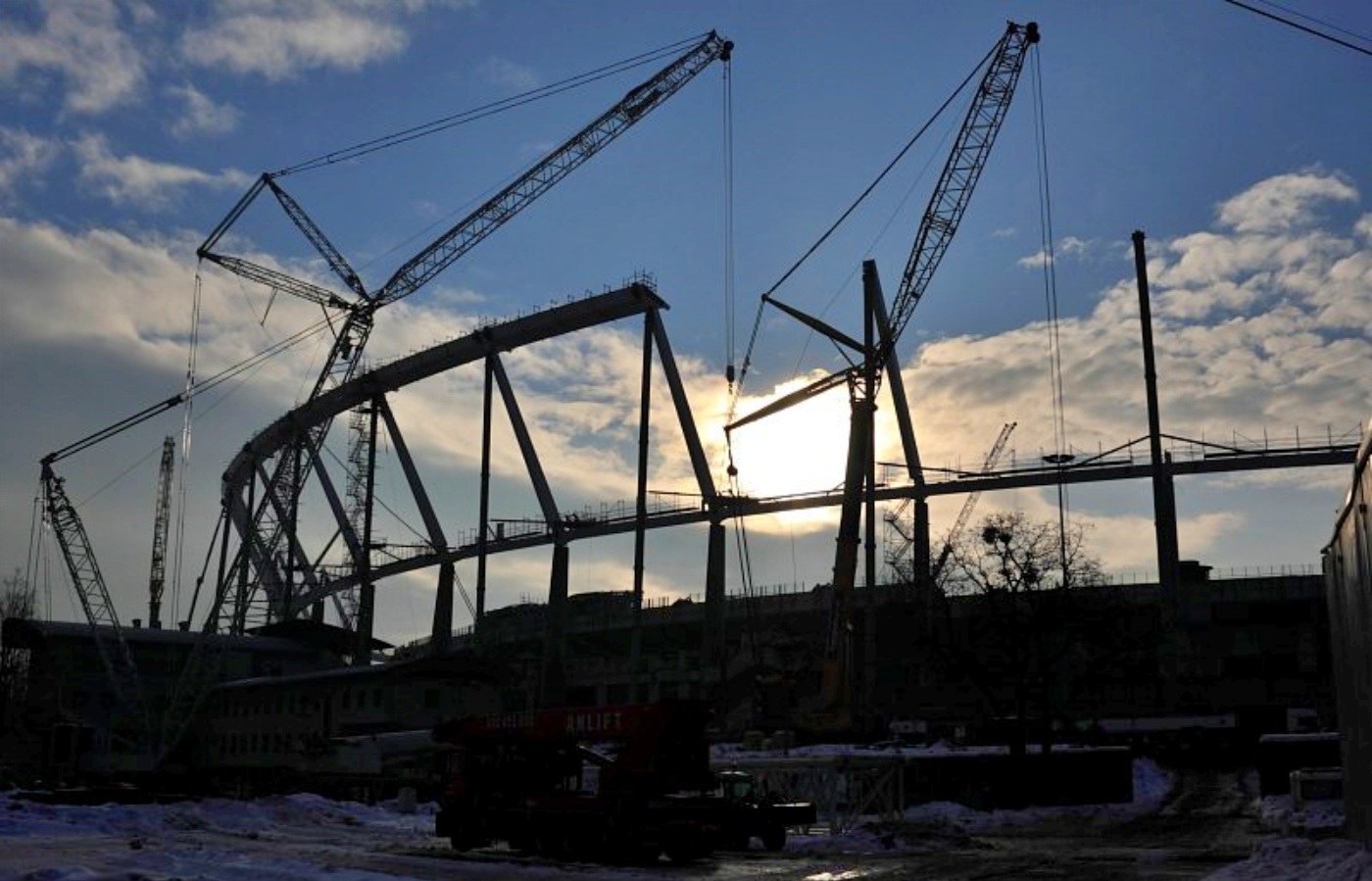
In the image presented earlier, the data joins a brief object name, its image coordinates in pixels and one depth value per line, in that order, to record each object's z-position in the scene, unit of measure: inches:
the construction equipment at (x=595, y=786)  1005.2
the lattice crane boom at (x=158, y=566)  7116.1
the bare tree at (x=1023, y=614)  2033.7
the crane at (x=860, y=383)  2507.8
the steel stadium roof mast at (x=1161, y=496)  3909.9
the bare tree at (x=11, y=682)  3828.7
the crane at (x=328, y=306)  4424.2
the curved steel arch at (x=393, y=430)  4099.4
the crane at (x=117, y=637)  3708.2
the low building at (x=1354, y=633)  639.8
